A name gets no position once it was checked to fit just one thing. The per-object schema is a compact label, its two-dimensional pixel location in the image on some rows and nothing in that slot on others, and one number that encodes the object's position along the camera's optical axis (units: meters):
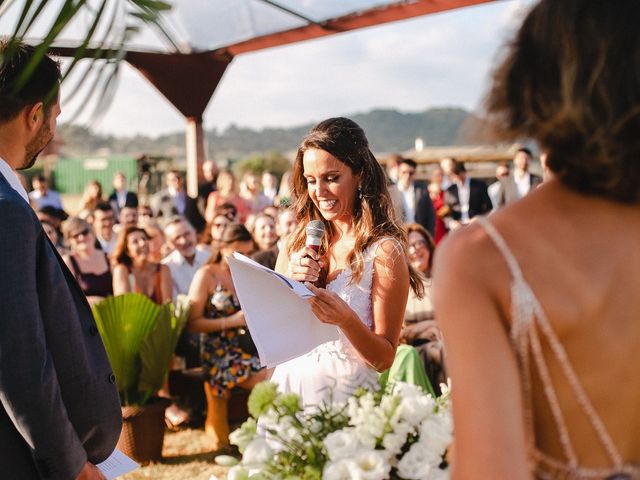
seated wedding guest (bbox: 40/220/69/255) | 7.04
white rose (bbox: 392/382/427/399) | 1.71
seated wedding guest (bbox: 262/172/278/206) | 12.38
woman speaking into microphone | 2.84
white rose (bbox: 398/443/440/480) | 1.55
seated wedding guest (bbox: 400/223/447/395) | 5.40
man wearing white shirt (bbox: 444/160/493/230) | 10.41
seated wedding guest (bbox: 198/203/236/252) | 6.51
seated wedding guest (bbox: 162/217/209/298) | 6.75
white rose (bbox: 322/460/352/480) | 1.47
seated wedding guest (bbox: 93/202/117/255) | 8.58
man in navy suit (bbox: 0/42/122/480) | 1.87
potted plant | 5.25
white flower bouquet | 1.51
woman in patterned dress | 5.61
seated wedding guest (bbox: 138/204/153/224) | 9.23
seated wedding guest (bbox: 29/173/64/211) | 11.18
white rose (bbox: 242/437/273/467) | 1.55
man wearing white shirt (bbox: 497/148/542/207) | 10.21
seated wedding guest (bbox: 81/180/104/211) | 10.82
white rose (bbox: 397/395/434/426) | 1.62
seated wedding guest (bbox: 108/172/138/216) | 11.91
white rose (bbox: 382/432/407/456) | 1.56
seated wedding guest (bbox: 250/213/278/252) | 6.80
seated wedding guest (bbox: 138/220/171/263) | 7.22
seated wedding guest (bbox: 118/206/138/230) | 9.33
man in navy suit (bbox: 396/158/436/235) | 9.58
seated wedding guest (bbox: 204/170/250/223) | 9.59
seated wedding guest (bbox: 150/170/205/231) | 10.56
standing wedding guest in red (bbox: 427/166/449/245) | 10.30
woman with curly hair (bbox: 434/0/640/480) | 1.05
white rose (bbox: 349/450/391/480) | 1.47
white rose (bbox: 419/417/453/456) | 1.59
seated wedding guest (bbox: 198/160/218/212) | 10.75
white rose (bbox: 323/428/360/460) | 1.50
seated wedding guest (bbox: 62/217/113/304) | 6.39
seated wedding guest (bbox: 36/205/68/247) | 8.19
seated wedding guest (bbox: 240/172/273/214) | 10.48
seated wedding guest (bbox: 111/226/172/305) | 6.37
